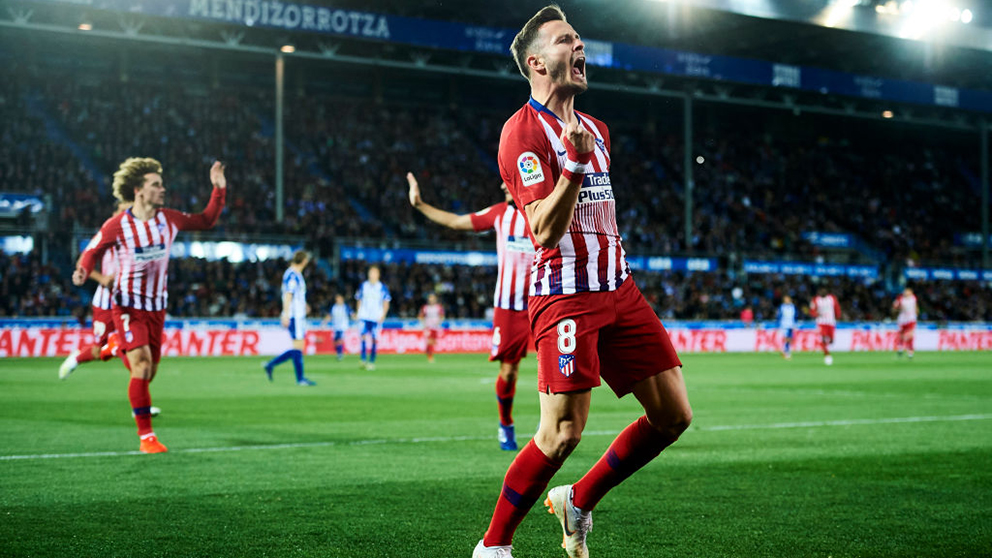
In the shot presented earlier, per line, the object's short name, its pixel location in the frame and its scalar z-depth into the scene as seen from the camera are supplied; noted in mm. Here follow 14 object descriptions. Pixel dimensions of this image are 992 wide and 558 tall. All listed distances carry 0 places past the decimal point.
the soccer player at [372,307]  22422
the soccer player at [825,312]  27125
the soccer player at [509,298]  8406
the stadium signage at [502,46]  31281
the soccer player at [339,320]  25719
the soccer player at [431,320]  27141
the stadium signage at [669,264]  36812
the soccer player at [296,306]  16531
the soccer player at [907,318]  29516
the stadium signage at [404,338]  25188
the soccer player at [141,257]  8633
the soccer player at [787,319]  29188
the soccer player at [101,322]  12639
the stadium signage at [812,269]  39375
